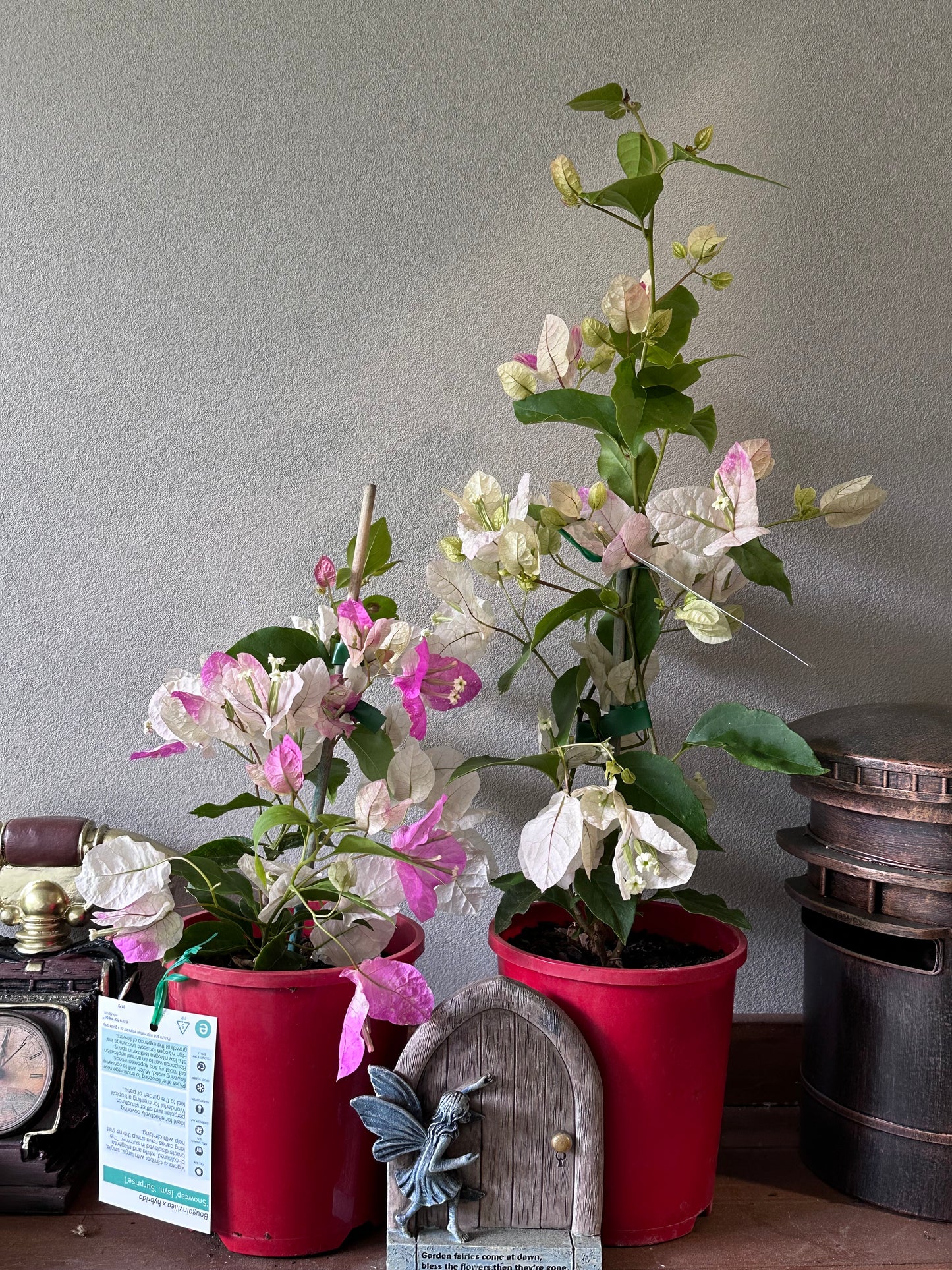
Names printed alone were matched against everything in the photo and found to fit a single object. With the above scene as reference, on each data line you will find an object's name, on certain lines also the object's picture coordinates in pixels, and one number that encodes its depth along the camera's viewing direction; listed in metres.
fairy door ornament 0.91
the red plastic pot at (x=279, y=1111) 0.90
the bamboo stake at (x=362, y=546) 0.93
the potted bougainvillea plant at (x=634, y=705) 0.90
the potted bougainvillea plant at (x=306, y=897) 0.87
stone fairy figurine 0.89
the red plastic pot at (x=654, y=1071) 0.93
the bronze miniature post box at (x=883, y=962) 0.98
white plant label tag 0.91
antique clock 1.00
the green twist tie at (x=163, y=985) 0.91
